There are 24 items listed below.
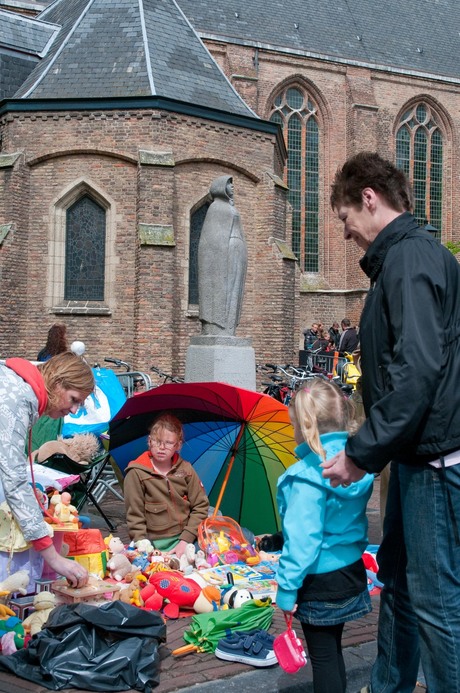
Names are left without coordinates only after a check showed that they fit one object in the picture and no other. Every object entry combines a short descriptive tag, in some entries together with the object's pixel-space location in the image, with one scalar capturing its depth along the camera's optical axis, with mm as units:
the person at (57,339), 8539
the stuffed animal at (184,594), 4133
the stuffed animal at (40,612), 3500
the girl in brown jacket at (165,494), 4980
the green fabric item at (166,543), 5039
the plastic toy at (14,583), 3645
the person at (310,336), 20781
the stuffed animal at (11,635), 3338
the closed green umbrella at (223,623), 3623
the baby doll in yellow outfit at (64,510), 4191
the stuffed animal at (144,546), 4812
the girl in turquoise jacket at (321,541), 2592
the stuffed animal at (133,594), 4102
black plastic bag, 3055
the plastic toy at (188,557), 4743
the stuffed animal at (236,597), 4148
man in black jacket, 2178
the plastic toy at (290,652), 2678
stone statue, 7996
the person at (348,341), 15805
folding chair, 5531
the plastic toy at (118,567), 4406
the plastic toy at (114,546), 4691
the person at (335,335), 21372
